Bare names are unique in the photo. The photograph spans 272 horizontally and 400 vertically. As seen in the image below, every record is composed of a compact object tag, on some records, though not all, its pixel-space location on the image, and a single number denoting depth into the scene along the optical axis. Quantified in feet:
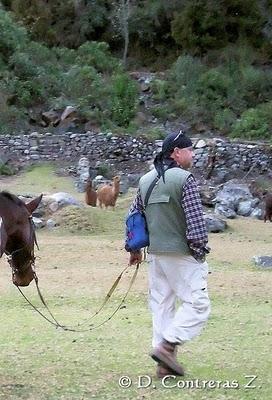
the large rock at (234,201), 69.00
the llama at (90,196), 69.46
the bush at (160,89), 115.75
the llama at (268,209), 67.68
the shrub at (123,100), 107.86
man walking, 19.22
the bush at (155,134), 99.13
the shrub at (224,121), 108.68
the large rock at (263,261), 43.22
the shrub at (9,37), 114.62
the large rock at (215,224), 59.10
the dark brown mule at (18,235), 19.31
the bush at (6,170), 88.22
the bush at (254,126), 105.09
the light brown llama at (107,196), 67.15
